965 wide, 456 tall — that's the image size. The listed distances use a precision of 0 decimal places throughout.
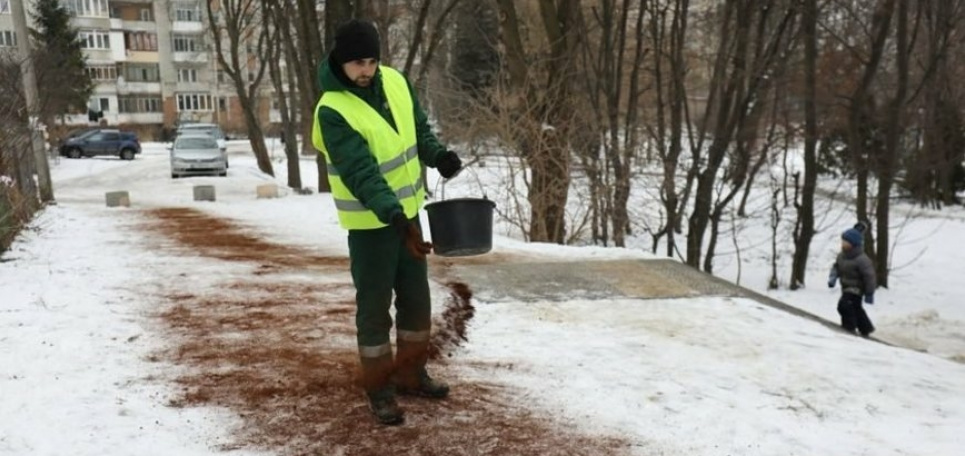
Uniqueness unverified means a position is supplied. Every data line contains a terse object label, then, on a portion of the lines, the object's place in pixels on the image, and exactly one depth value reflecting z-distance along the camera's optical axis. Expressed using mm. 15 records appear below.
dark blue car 36906
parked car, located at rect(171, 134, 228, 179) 23828
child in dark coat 8891
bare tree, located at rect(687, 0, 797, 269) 15891
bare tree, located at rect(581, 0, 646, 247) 13898
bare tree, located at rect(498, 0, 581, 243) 12805
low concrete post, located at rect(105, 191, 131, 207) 15750
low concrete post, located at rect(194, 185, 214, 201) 16594
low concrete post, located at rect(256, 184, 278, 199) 17016
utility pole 13758
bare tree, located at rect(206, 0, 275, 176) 23469
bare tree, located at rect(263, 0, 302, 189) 20047
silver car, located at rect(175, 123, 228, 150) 27594
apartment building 60000
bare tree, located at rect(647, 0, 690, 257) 15555
